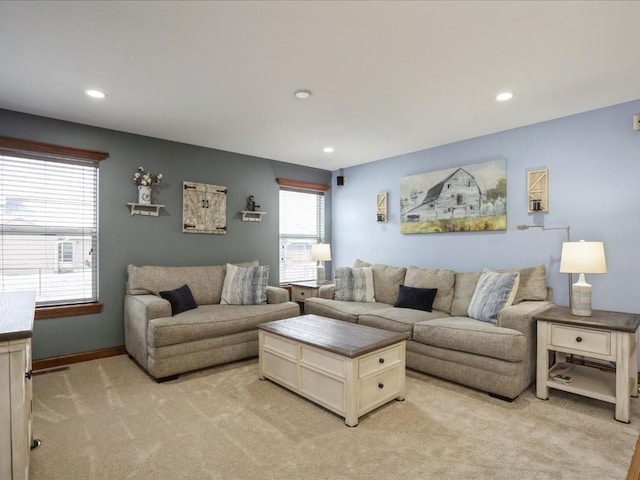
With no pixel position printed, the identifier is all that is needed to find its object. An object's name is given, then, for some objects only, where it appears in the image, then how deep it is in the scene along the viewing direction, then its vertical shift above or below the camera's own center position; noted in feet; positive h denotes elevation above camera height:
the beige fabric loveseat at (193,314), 10.21 -2.42
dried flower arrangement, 13.01 +2.34
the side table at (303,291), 15.76 -2.29
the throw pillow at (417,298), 12.52 -2.08
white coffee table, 7.72 -2.98
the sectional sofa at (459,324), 8.93 -2.51
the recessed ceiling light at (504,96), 9.56 +3.98
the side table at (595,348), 7.90 -2.59
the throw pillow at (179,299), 11.62 -1.96
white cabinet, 4.56 -2.10
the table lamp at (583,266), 8.90 -0.64
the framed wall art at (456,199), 12.78 +1.64
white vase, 13.10 +1.75
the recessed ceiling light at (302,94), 9.39 +3.99
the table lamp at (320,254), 16.84 -0.64
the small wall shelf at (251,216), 15.98 +1.16
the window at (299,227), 17.67 +0.74
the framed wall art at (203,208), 14.32 +1.38
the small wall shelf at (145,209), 13.03 +1.23
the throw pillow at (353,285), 14.26 -1.82
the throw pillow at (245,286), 13.44 -1.75
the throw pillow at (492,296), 10.40 -1.68
